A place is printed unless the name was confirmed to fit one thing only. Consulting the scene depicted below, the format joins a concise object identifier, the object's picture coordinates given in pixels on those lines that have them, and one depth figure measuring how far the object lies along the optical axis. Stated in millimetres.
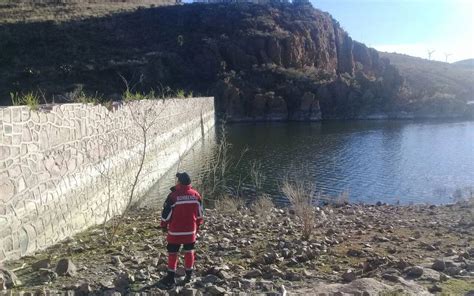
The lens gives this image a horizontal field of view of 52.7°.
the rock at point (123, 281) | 6910
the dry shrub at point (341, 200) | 19000
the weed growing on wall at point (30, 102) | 9950
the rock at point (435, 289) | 6477
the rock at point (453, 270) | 7367
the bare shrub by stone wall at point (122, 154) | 13961
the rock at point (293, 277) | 7320
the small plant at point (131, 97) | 18703
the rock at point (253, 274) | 7475
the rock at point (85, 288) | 6621
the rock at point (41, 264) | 7481
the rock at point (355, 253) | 9276
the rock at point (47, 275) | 7018
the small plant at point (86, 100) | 13952
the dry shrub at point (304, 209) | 10523
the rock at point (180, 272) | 7511
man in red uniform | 7227
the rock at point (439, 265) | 7620
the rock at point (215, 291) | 6570
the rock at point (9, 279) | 6782
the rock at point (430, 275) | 7000
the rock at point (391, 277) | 6926
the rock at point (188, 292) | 6449
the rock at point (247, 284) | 6836
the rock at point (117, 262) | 7938
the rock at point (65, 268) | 7293
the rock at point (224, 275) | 7318
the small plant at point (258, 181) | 21823
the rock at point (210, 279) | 7146
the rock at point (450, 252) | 9422
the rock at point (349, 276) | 7277
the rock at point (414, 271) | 7184
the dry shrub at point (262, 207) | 15130
